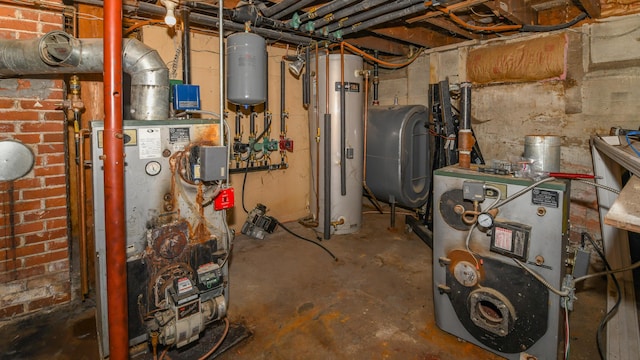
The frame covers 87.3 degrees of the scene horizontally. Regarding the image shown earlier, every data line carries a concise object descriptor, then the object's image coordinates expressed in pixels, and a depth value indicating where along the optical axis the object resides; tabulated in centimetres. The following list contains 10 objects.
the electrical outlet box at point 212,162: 174
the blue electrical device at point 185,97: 190
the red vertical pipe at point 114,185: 135
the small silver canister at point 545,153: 176
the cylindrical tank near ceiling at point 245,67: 276
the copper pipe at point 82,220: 219
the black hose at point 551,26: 278
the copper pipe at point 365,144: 373
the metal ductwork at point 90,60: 174
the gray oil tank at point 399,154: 364
